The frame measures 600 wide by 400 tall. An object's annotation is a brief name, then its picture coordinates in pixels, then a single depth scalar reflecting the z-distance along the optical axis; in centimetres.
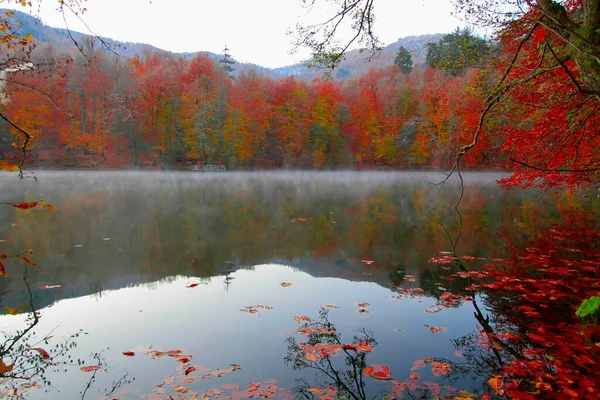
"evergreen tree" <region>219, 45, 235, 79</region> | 7384
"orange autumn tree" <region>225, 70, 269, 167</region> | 5006
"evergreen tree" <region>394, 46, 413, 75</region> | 8525
